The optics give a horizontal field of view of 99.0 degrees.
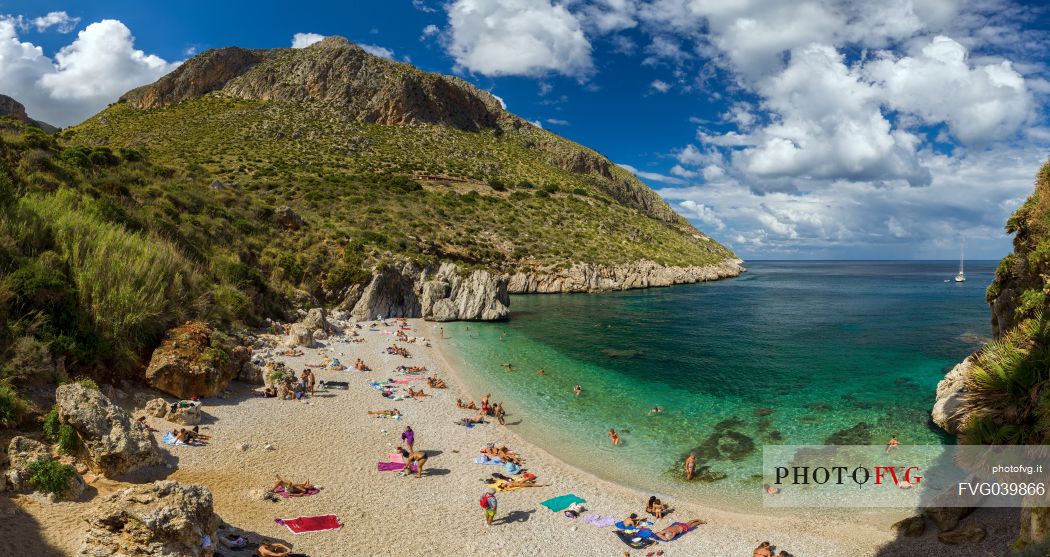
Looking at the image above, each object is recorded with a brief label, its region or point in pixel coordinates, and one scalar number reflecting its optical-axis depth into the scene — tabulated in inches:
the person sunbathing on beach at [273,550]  322.3
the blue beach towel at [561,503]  455.1
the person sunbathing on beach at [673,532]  407.2
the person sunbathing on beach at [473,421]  669.9
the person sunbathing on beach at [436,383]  843.4
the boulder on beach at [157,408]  524.4
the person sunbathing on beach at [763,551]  373.0
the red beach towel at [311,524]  370.9
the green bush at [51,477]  328.5
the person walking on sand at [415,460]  502.6
